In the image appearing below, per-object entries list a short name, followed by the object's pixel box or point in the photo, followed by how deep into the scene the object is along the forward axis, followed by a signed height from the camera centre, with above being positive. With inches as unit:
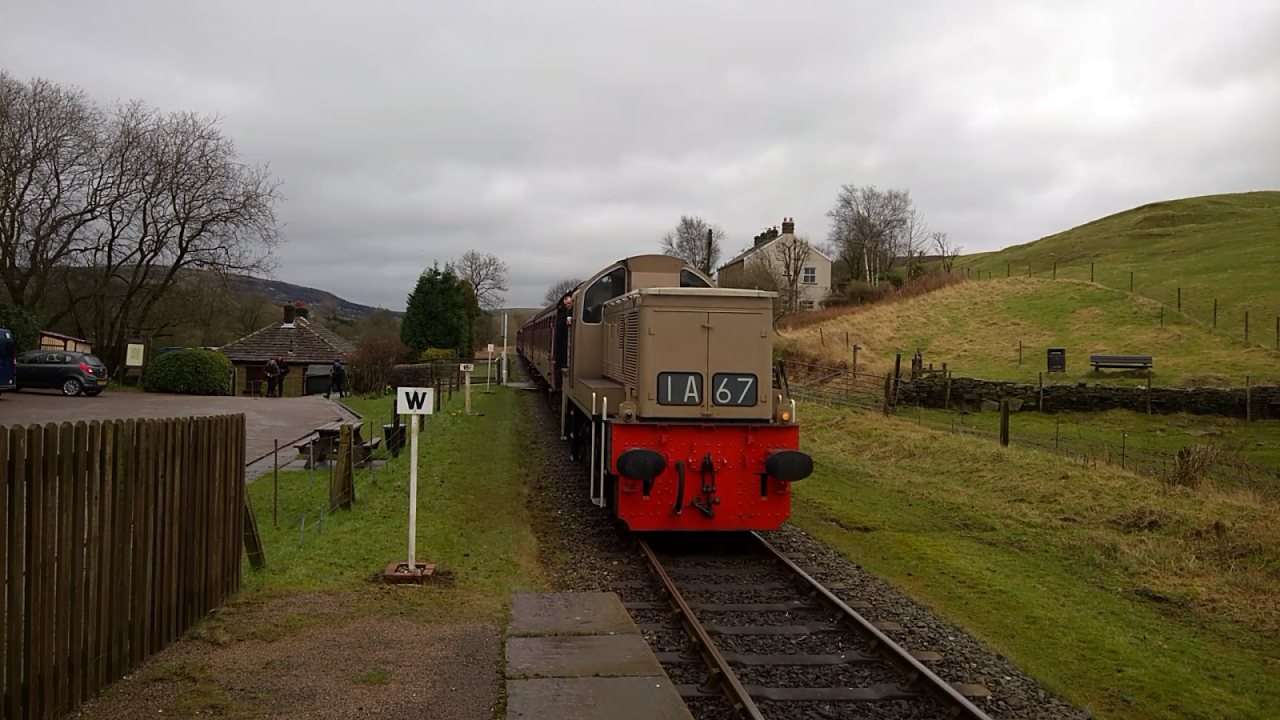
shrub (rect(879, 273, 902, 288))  2128.4 +223.7
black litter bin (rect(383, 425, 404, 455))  633.2 -56.9
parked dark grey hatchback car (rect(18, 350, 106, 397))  1095.0 -16.8
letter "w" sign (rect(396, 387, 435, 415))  339.0 -14.6
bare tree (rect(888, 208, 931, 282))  2699.3 +376.6
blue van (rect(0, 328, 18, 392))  946.7 -2.9
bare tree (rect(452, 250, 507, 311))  3061.0 +309.5
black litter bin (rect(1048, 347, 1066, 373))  1233.4 +14.4
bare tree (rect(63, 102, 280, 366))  1368.1 +214.7
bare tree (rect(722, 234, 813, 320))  2021.4 +252.9
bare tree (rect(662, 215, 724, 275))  2856.8 +423.0
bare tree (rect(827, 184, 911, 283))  2583.7 +421.6
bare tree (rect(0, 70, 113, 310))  1233.4 +262.2
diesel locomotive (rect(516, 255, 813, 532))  373.4 -24.1
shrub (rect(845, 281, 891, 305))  1985.7 +173.8
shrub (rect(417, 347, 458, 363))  1836.9 +19.7
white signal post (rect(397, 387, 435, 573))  332.6 -16.2
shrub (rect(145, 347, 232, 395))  1294.3 -19.2
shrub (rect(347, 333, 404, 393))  1398.9 -9.3
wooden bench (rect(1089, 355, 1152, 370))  1163.9 +12.2
